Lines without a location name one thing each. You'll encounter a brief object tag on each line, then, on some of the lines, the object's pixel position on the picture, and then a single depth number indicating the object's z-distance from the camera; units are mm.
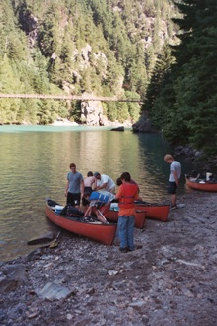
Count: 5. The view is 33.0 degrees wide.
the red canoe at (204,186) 23406
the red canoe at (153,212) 15820
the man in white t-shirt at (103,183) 16109
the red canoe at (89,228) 12742
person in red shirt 11219
